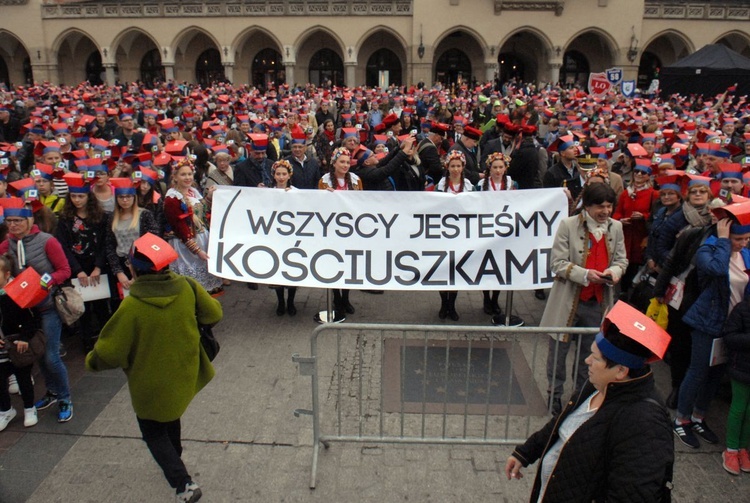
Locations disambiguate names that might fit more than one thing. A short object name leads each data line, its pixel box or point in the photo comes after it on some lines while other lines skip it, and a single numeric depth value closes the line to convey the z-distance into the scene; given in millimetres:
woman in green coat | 3408
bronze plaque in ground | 4863
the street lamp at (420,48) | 34656
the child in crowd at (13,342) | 4383
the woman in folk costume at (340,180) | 6566
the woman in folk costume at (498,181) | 6473
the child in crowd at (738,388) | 3979
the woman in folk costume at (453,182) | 6391
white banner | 5641
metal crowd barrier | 4121
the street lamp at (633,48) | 34594
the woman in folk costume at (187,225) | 6098
